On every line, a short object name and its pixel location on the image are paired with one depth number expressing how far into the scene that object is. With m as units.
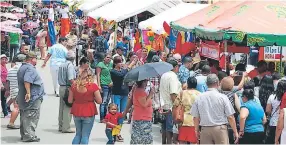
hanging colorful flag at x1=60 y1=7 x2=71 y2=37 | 29.67
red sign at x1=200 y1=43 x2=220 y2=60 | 14.53
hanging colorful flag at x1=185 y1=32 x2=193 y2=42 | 17.05
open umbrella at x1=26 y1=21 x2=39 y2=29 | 29.00
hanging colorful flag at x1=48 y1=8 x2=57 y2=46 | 26.92
